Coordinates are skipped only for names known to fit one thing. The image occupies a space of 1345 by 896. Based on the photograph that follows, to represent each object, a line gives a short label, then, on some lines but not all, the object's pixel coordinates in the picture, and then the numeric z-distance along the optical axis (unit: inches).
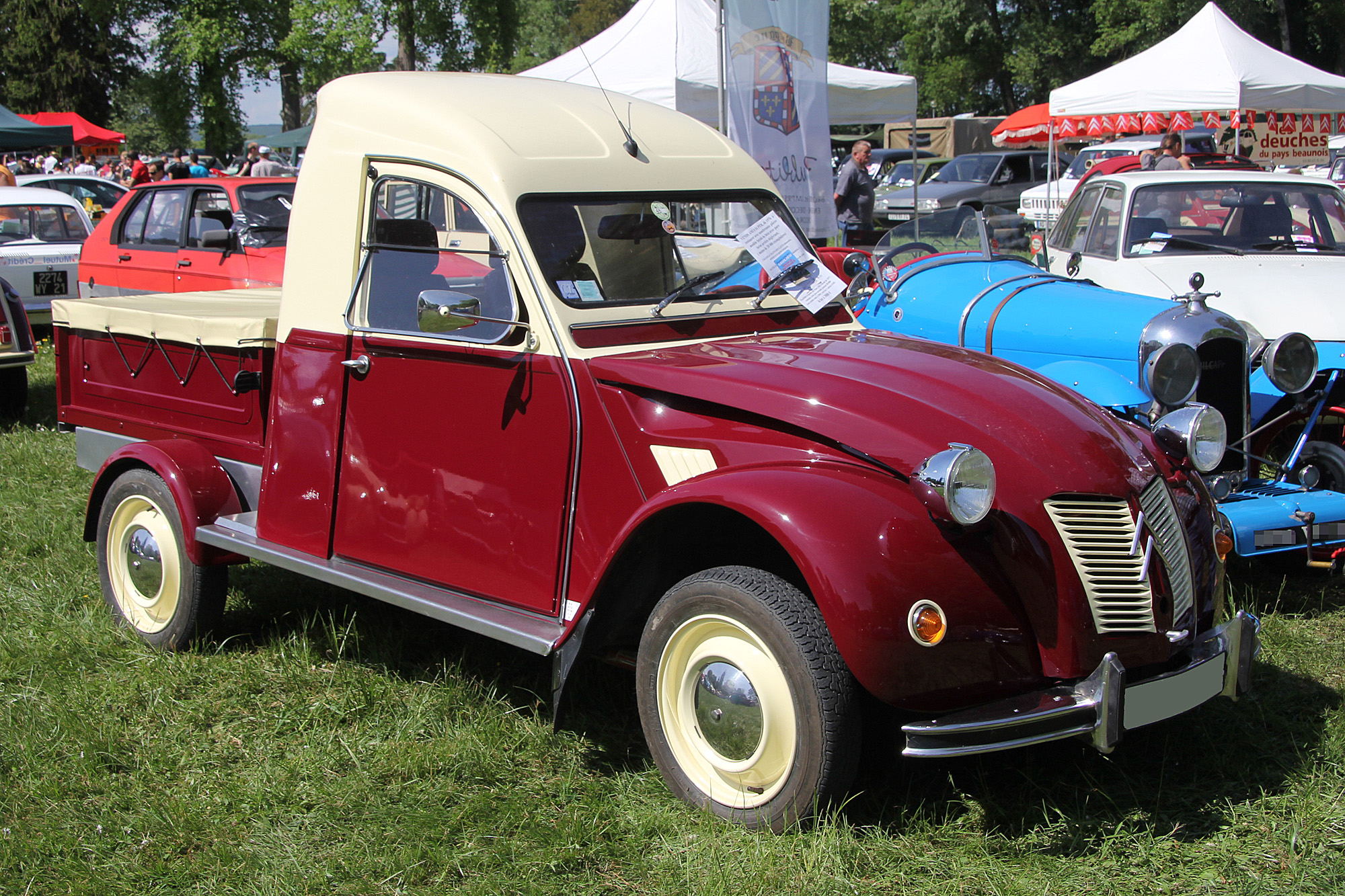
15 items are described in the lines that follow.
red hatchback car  368.8
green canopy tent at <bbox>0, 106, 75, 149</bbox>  851.4
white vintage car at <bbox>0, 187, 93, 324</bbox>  439.5
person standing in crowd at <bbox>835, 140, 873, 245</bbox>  510.3
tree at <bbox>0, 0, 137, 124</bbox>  1876.2
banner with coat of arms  326.0
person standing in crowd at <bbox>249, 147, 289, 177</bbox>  739.4
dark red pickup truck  113.3
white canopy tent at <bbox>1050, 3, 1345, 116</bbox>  566.6
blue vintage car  186.2
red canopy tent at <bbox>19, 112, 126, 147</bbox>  1408.7
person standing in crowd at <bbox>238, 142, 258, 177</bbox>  864.1
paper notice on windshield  159.2
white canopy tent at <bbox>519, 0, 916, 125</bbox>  442.6
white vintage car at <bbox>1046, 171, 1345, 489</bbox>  251.3
